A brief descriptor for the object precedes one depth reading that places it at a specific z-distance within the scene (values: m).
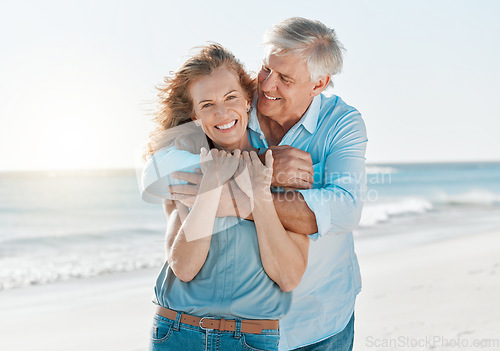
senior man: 1.94
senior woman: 1.71
